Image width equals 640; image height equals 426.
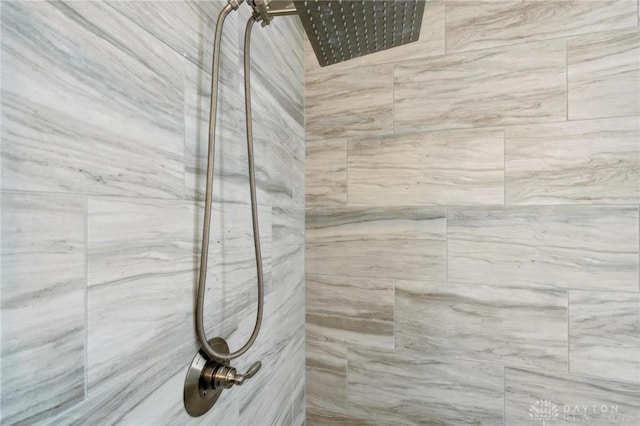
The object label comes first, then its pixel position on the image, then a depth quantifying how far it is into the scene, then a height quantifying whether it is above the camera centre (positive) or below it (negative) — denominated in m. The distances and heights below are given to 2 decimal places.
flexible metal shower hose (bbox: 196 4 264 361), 0.71 +0.01
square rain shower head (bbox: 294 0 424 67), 0.61 +0.34
